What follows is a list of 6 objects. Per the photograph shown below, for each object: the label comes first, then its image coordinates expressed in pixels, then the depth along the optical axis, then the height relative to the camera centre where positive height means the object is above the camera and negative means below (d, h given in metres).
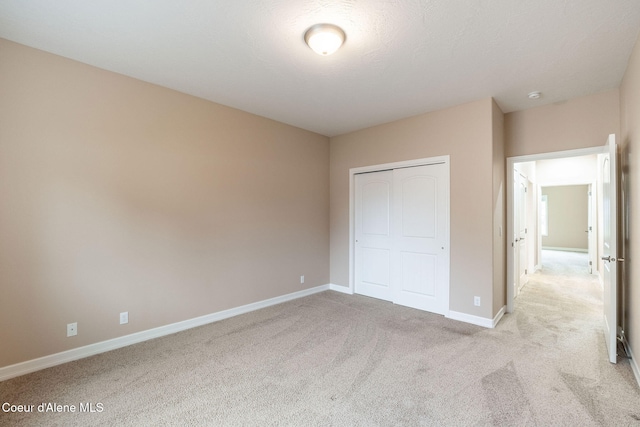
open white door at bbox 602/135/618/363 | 2.51 -0.33
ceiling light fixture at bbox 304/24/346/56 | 2.12 +1.34
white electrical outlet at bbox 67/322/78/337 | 2.58 -1.05
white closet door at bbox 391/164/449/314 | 3.82 -0.35
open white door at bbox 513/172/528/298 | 4.52 -0.32
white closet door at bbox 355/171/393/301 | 4.48 -0.34
